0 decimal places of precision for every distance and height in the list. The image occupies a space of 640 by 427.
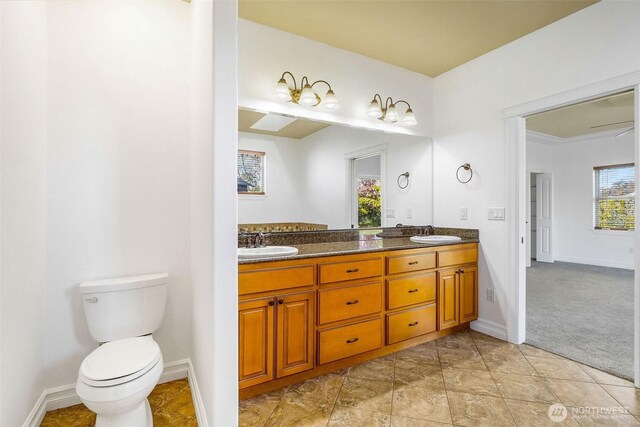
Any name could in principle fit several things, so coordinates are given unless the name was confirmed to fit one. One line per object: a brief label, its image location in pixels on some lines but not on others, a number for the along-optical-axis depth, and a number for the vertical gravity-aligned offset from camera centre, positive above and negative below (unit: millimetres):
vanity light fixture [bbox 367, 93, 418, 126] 2891 +984
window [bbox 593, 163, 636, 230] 5594 +327
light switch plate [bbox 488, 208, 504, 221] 2761 +4
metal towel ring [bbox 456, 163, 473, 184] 3022 +455
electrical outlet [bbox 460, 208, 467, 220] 3074 +14
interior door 6453 -75
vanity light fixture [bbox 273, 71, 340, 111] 2385 +960
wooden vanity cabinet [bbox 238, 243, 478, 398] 1833 -663
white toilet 1329 -686
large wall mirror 2457 +352
